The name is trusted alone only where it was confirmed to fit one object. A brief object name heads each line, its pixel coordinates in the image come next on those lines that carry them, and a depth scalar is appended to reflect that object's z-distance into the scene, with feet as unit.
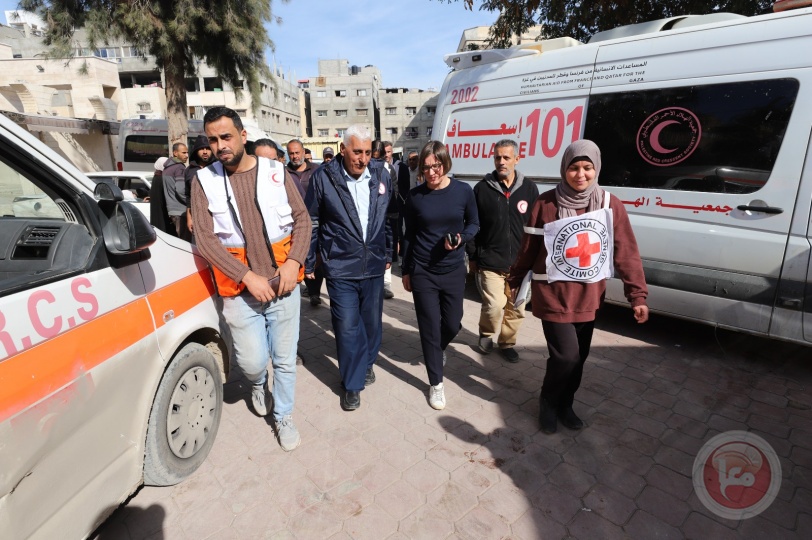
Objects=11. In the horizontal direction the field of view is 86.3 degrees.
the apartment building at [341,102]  183.32
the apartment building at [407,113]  174.81
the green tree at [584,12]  23.24
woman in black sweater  9.86
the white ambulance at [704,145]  10.00
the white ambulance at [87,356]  4.74
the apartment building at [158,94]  104.63
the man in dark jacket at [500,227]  11.54
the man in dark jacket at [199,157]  13.75
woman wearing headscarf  8.07
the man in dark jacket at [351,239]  9.46
